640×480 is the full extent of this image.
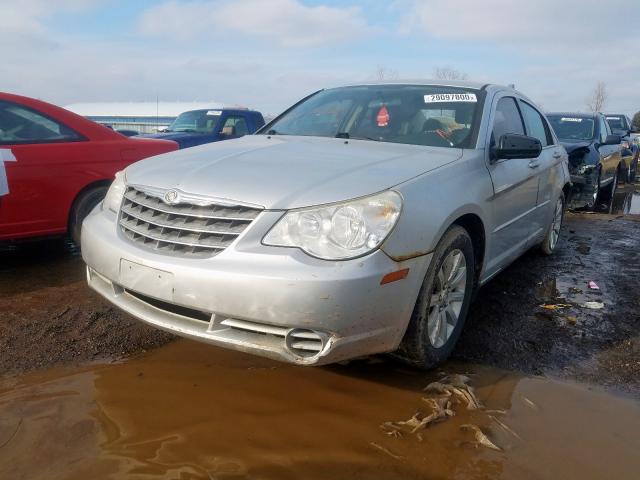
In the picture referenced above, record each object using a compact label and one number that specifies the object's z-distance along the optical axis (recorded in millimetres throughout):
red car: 4230
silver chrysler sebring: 2238
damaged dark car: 8266
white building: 57531
